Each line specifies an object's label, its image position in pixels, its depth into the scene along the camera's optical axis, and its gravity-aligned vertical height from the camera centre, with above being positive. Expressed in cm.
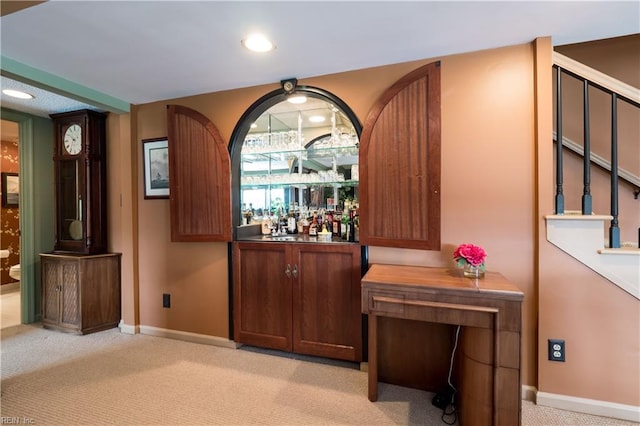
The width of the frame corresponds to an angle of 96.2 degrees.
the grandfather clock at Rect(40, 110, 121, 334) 288 -31
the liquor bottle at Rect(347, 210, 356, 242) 240 -18
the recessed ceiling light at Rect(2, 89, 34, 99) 261 +111
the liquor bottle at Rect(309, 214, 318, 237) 272 -18
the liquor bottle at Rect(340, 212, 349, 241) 253 -15
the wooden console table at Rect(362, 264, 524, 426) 141 -59
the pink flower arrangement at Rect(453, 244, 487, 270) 168 -28
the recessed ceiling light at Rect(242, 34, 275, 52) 179 +108
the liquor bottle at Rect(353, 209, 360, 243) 234 -15
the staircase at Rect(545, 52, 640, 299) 167 -11
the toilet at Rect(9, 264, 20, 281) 349 -74
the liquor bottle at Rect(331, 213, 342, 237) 265 -14
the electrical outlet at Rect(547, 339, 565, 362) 177 -88
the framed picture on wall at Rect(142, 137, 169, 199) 283 +44
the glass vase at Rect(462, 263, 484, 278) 173 -39
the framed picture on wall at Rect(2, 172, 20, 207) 449 +35
